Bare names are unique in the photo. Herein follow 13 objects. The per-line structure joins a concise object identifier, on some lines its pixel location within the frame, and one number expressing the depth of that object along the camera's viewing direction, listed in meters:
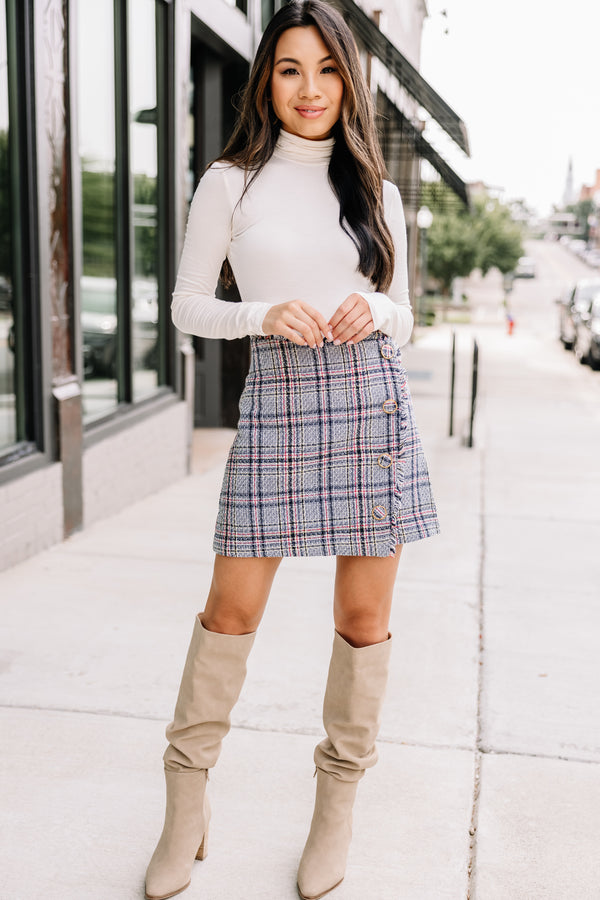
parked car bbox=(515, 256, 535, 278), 72.88
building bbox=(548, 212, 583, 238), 191.50
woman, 2.15
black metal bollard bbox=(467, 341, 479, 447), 8.94
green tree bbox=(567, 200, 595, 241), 147.50
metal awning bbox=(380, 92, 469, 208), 14.59
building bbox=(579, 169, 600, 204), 133.41
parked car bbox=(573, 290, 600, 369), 17.39
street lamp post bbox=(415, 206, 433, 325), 26.34
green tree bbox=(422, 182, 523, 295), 47.69
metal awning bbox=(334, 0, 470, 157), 12.11
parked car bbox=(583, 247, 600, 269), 91.50
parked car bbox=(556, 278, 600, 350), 20.19
